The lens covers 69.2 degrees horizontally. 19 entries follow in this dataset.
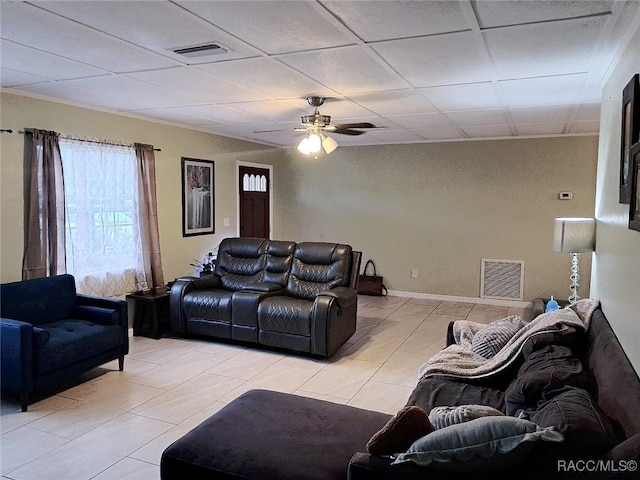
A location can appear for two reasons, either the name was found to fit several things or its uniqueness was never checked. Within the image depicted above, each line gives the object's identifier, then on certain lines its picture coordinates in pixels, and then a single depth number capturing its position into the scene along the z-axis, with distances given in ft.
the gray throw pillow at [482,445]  4.82
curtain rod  12.73
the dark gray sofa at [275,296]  14.64
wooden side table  16.35
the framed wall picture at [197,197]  19.27
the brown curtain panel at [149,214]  16.79
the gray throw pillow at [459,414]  5.82
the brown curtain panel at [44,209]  13.25
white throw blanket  9.00
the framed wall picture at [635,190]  6.87
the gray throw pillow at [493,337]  10.28
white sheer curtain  14.65
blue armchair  10.64
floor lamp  11.78
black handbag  24.22
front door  23.54
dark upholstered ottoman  6.20
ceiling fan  13.74
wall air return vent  21.88
